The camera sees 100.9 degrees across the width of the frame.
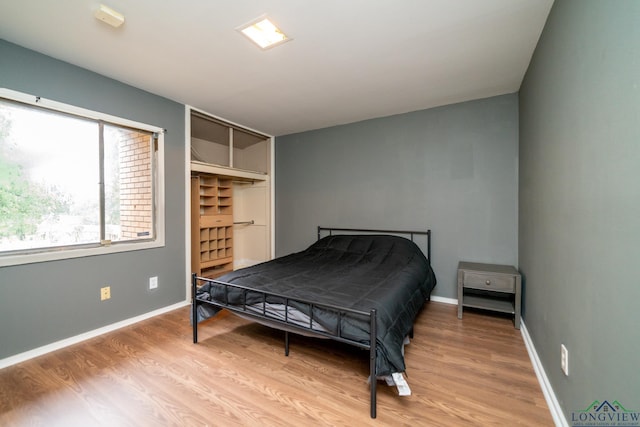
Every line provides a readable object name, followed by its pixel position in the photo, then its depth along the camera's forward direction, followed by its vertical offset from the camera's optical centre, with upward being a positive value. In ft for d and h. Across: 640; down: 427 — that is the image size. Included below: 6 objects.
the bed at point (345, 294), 5.31 -2.08
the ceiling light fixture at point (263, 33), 5.88 +4.19
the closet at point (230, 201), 12.84 +0.61
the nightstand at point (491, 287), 8.16 -2.42
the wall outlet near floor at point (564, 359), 4.40 -2.53
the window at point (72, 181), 6.63 +0.92
